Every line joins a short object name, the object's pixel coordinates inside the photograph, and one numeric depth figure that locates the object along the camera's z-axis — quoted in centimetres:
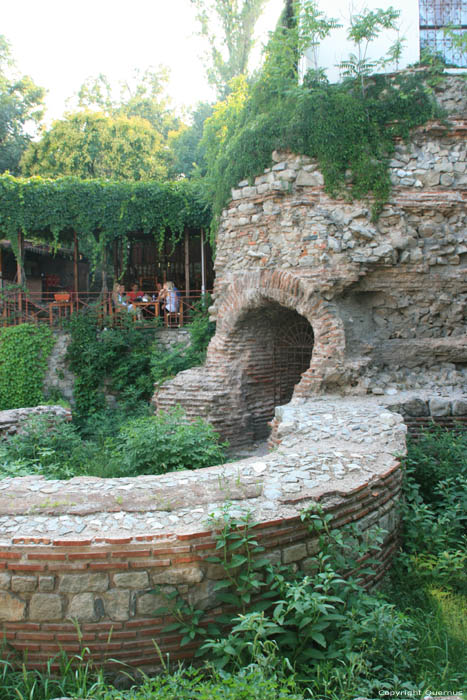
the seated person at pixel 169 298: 1132
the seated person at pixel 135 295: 1210
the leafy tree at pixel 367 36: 733
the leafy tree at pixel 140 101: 2066
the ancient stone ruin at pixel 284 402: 258
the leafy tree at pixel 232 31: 1552
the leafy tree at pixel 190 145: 1708
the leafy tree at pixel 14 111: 1852
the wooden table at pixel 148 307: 1111
